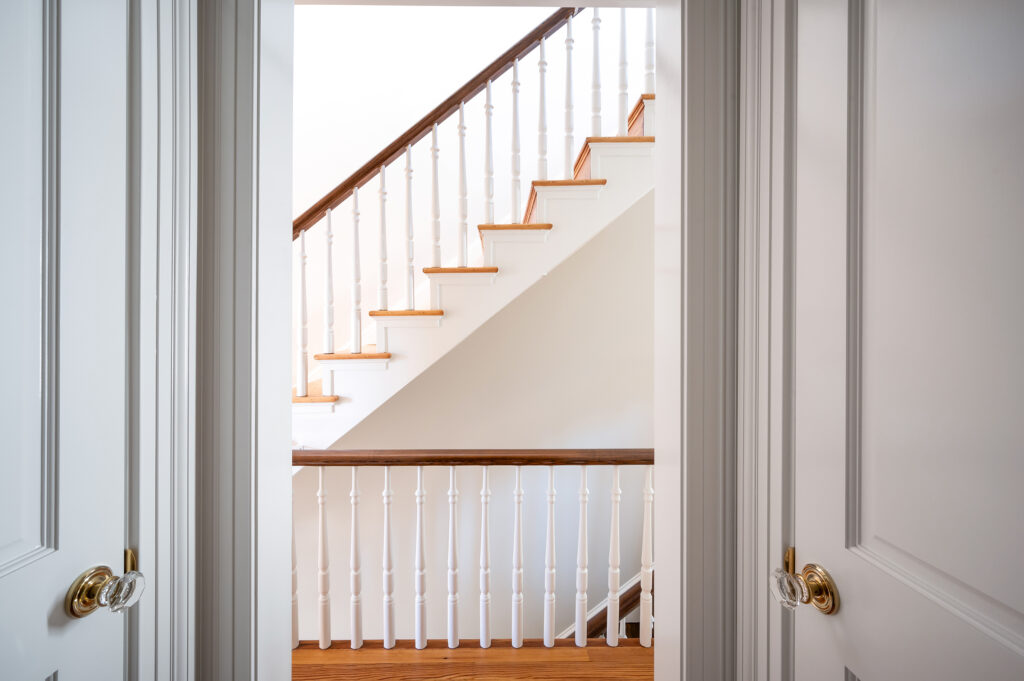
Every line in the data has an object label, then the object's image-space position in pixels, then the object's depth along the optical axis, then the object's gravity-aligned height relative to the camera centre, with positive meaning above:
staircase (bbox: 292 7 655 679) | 2.30 +0.46
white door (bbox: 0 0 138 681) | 0.56 +0.01
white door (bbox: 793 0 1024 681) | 0.46 +0.00
